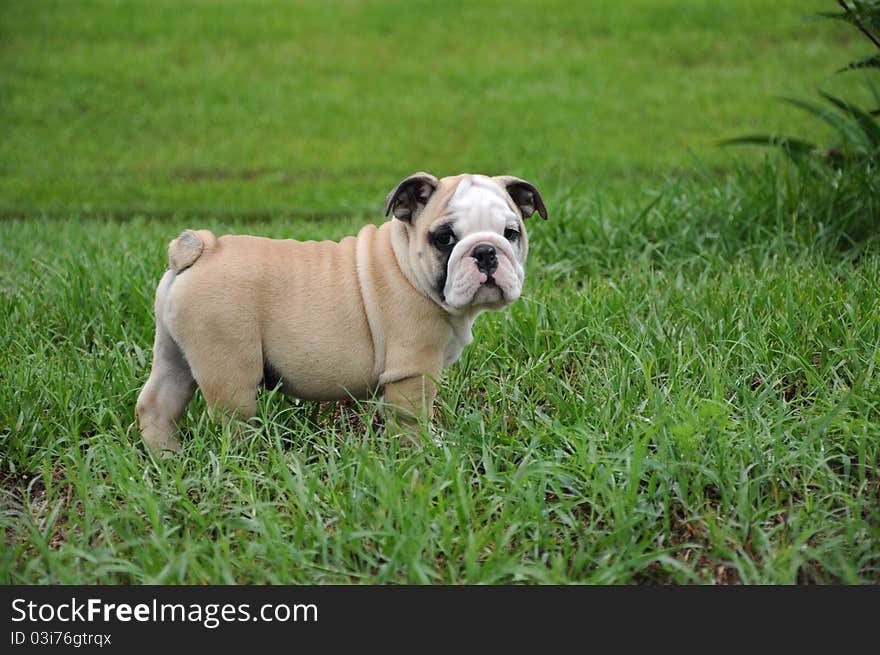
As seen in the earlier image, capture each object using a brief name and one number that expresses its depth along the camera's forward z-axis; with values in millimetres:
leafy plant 5168
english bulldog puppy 3023
